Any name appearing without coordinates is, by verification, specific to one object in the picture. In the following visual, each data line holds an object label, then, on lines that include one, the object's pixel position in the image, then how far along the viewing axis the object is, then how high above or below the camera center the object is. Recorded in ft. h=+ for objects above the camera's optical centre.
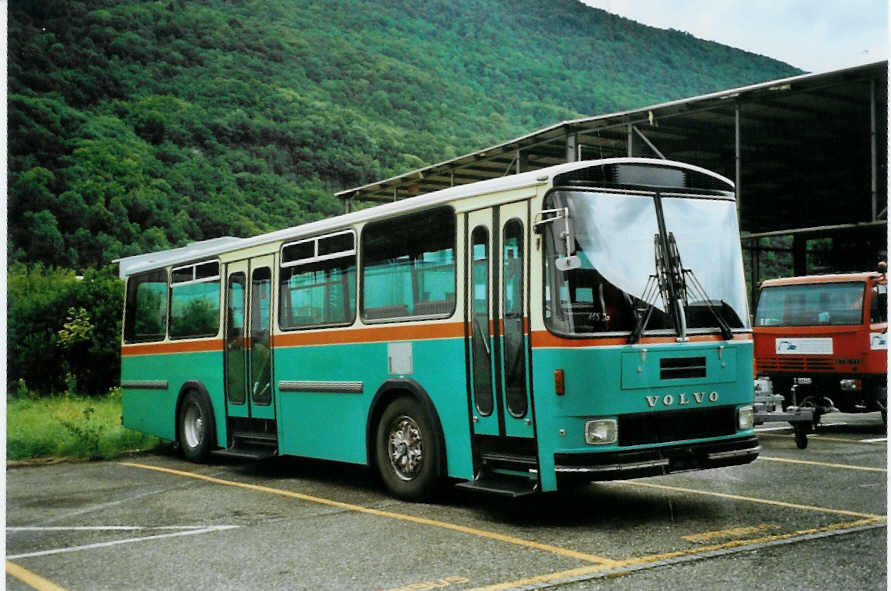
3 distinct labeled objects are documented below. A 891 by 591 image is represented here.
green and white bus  24.68 -0.38
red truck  46.44 -1.22
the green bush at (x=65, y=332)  75.10 -0.68
